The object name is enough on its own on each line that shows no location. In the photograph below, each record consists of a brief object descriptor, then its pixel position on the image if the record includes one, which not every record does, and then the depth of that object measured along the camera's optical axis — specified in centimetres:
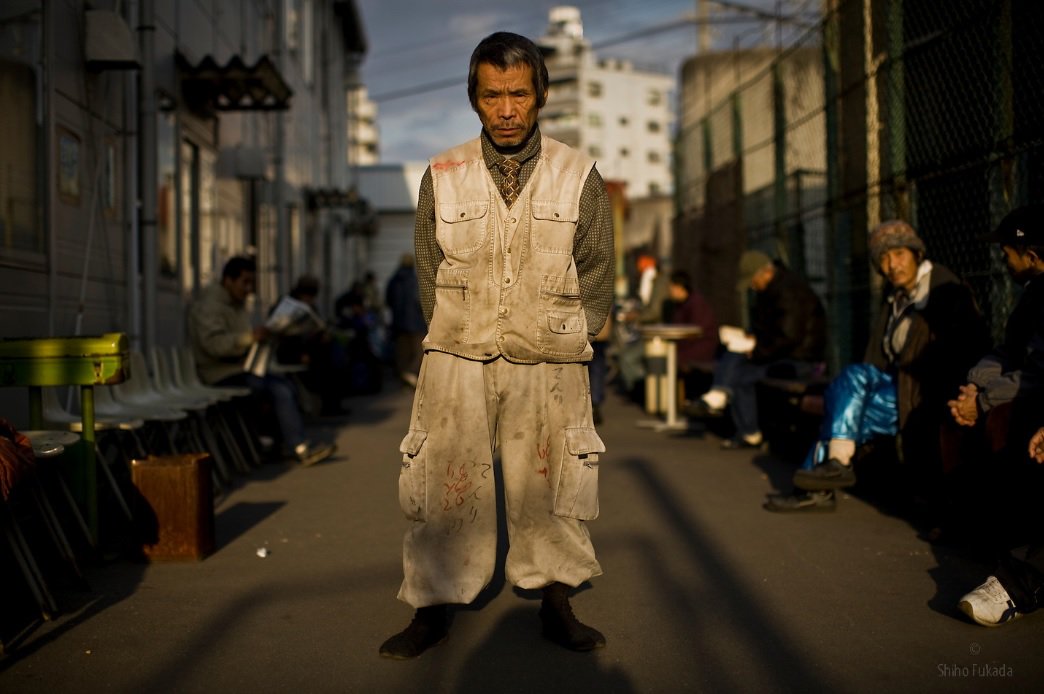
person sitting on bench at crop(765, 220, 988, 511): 627
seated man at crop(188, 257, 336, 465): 896
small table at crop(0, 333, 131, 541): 539
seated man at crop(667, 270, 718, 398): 1277
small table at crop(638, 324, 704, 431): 1184
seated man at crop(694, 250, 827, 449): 955
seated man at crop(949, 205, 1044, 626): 439
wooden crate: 563
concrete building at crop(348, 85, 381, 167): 8600
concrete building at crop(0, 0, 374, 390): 784
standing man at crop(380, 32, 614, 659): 400
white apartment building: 8825
